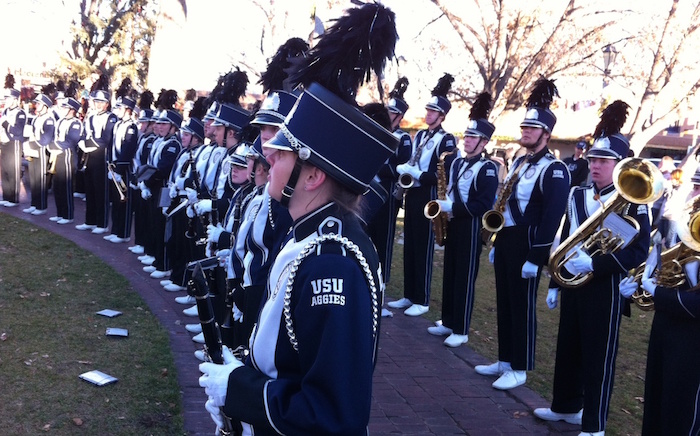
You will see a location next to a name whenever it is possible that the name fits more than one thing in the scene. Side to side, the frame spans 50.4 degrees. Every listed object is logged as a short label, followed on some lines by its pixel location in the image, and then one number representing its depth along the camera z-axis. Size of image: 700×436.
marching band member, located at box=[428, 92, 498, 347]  7.56
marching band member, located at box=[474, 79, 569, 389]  6.38
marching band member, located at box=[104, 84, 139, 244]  12.61
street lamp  14.62
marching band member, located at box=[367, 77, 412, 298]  9.93
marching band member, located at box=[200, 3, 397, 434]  2.12
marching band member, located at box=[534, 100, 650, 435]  5.21
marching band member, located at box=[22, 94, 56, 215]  14.37
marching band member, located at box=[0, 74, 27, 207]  14.97
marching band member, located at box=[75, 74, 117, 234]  13.41
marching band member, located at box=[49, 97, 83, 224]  13.68
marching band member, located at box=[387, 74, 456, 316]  8.74
